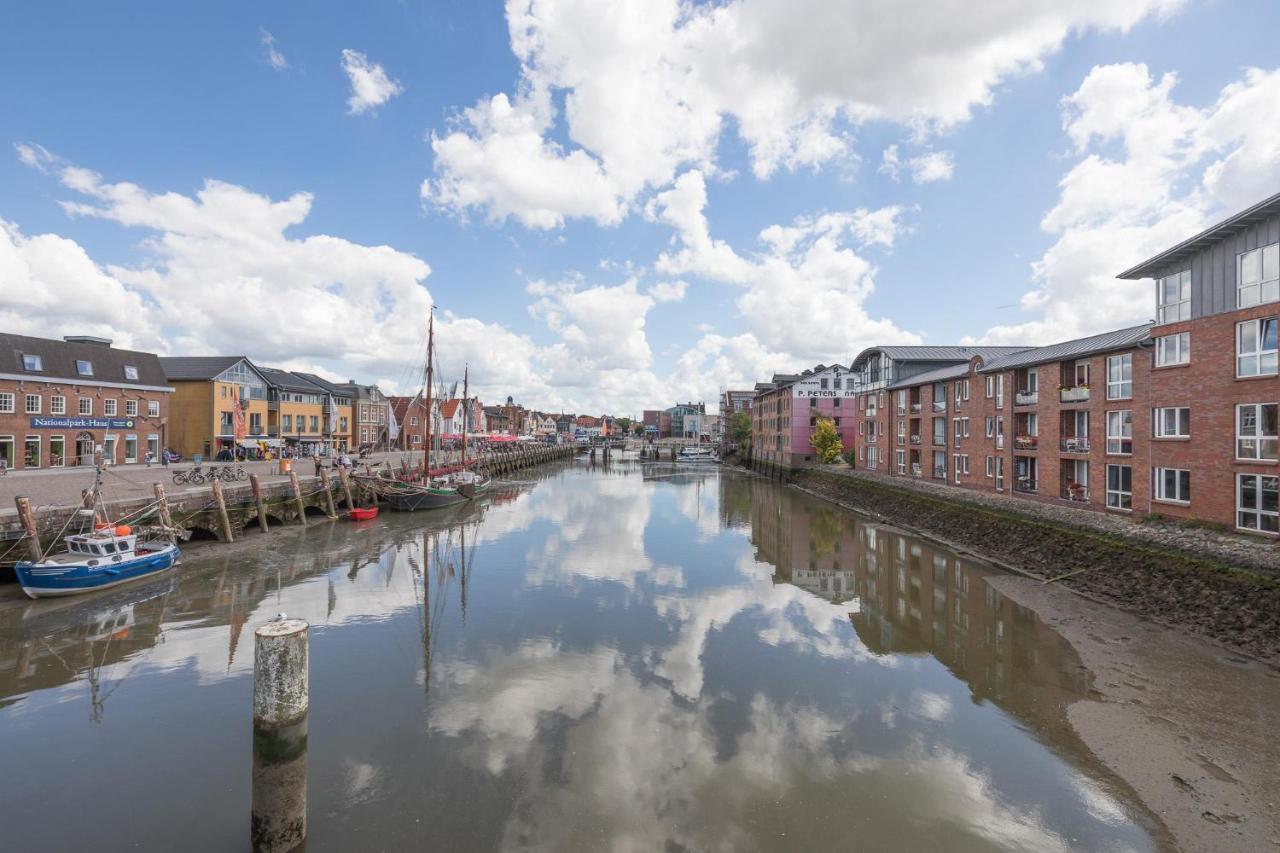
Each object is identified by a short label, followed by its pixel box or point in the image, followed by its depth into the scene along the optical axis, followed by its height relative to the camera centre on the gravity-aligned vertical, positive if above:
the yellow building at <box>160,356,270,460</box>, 52.56 +1.98
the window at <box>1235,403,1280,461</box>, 17.80 +0.02
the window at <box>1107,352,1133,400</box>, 24.28 +2.42
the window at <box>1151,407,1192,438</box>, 20.77 +0.35
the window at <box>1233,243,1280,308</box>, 17.91 +5.06
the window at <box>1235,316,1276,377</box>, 17.91 +2.75
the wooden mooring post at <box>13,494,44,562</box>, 18.19 -3.20
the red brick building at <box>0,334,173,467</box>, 36.47 +1.81
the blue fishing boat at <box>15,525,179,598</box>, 17.20 -4.44
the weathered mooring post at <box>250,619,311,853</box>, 6.79 -3.71
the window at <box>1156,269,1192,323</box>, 21.08 +5.17
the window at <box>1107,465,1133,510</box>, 23.88 -2.38
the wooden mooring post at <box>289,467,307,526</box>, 31.70 -3.81
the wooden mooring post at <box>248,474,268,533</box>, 28.77 -3.76
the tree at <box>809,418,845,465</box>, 61.44 -1.23
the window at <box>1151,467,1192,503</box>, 20.74 -1.98
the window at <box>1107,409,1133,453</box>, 24.16 +0.00
